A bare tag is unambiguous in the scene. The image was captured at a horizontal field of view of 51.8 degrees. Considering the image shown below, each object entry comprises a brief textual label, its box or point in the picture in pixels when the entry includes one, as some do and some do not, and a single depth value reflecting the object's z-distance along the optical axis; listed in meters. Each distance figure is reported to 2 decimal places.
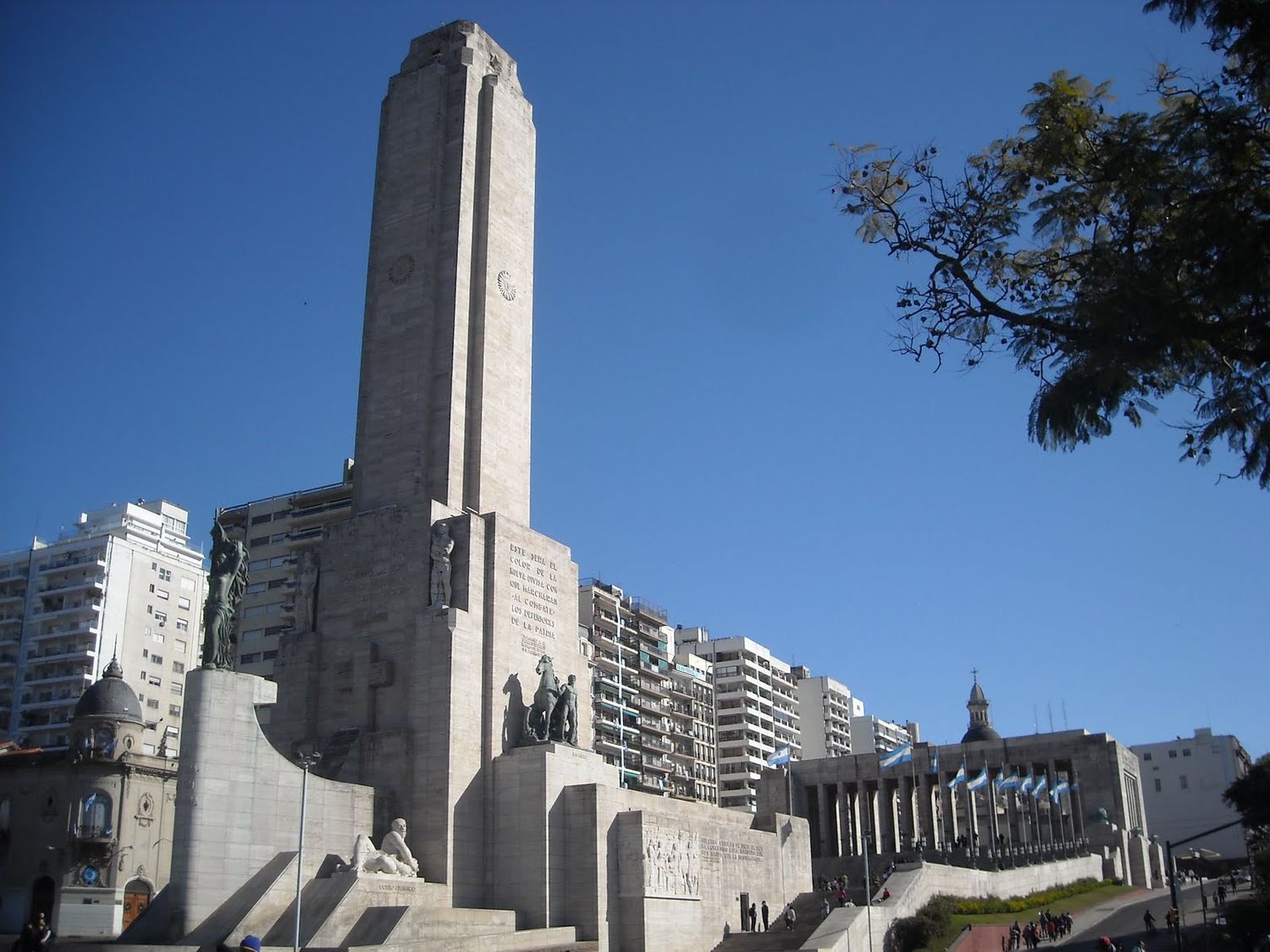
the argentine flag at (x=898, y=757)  55.41
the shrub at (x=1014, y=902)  42.78
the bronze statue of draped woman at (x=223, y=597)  29.06
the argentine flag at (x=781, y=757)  50.41
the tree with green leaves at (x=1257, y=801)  46.20
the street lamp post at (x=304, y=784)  24.96
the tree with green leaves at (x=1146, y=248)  12.47
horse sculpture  35.03
